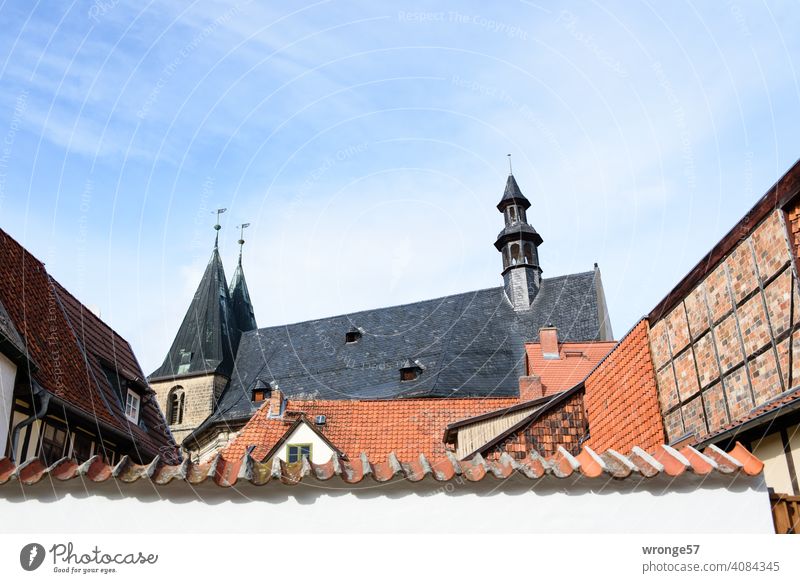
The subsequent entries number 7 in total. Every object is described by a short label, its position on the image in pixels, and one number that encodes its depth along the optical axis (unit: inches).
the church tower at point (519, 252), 1489.9
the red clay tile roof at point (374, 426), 899.4
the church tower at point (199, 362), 1626.5
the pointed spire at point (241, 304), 1866.9
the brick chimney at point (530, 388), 890.7
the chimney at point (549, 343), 1038.4
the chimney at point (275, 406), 964.0
